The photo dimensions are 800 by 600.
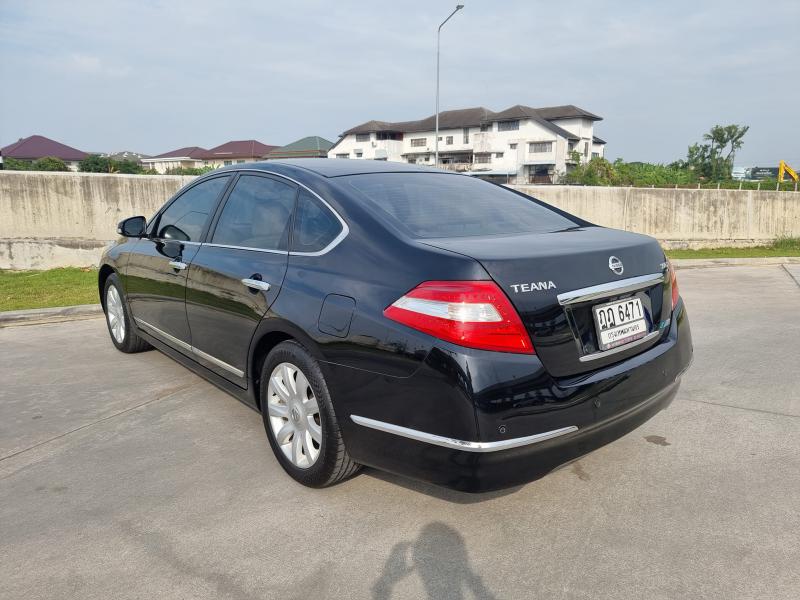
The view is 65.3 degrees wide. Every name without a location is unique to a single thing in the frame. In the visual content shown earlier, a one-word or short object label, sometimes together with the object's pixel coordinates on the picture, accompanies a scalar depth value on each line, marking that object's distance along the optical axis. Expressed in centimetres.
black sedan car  231
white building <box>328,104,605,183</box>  6744
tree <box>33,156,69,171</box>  5088
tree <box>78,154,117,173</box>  5536
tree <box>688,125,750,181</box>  7262
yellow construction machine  2100
